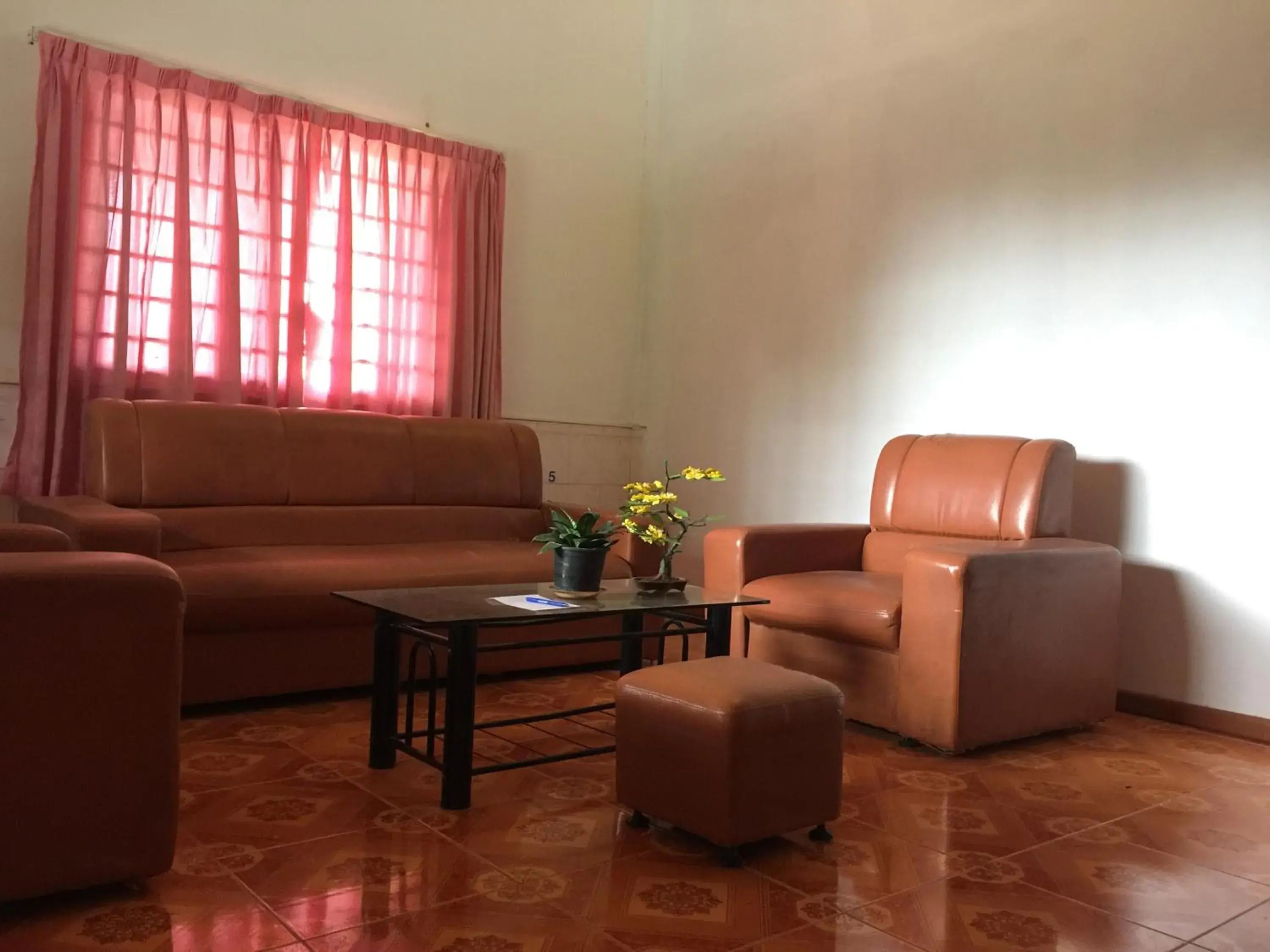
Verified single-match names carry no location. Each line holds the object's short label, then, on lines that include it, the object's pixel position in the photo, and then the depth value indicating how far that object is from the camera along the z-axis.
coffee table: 2.47
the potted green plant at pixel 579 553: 2.85
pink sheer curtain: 3.91
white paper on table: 2.63
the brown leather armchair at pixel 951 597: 3.02
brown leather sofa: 3.20
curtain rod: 3.94
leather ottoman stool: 2.16
